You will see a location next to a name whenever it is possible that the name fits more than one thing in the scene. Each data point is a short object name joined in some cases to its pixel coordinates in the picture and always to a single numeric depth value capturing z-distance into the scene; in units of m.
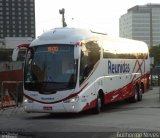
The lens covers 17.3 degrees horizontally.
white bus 19.08
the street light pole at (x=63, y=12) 46.22
